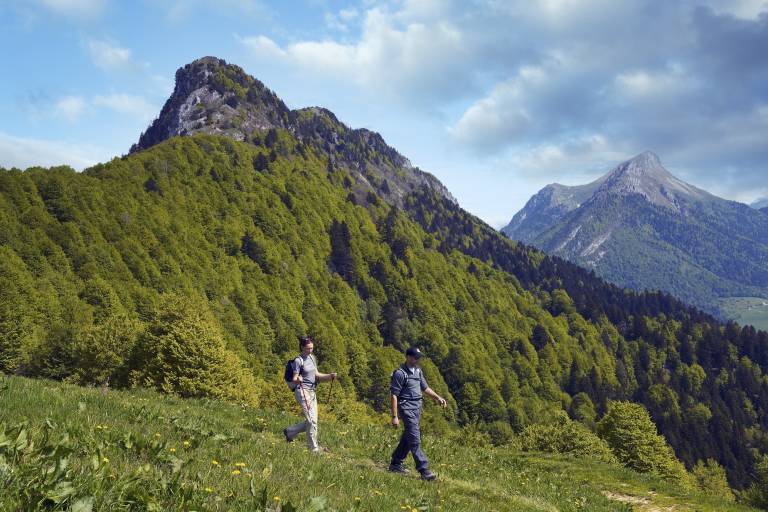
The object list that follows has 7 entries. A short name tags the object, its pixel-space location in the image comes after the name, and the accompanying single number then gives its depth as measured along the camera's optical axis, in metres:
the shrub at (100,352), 51.06
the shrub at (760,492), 57.34
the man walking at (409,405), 12.45
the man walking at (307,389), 13.41
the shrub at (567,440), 52.62
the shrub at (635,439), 58.53
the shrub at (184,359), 40.28
